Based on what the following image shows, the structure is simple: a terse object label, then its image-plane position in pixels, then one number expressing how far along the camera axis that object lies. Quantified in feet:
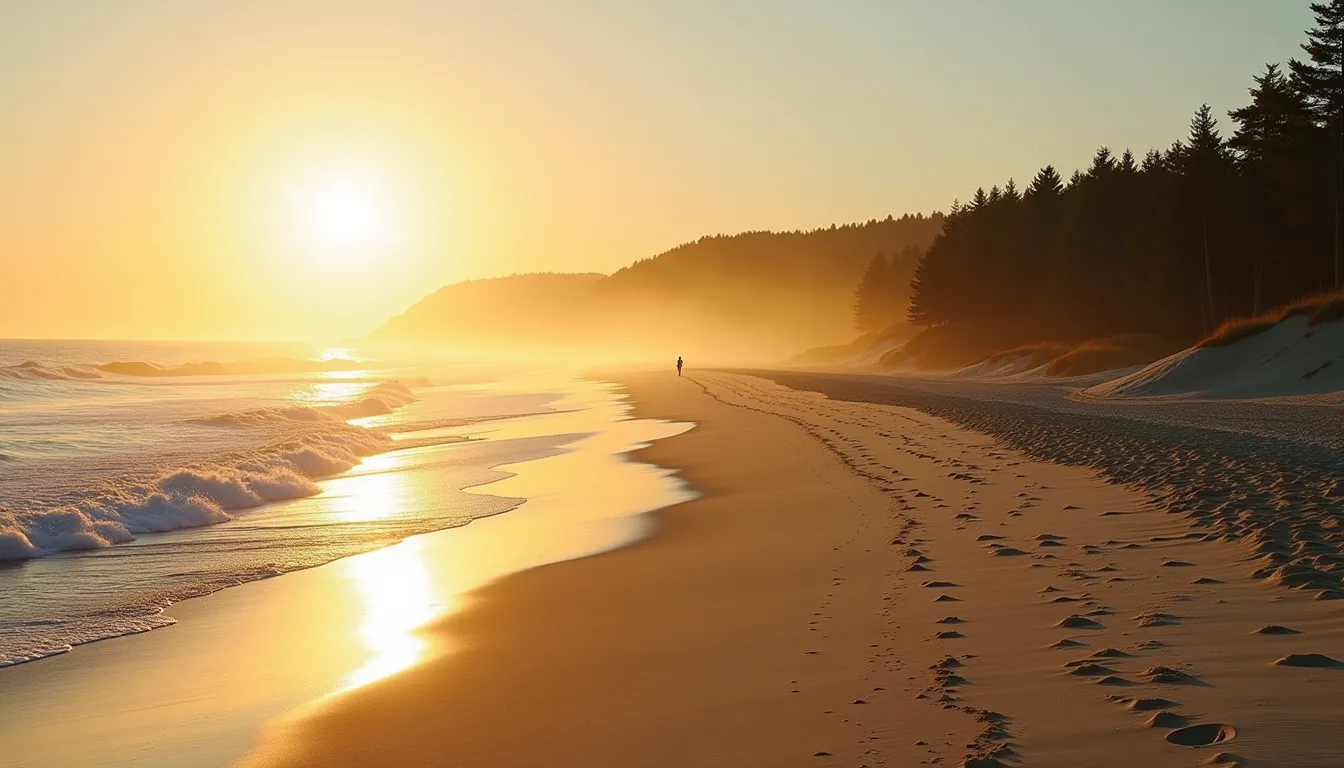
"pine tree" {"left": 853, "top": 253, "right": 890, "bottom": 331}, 412.98
